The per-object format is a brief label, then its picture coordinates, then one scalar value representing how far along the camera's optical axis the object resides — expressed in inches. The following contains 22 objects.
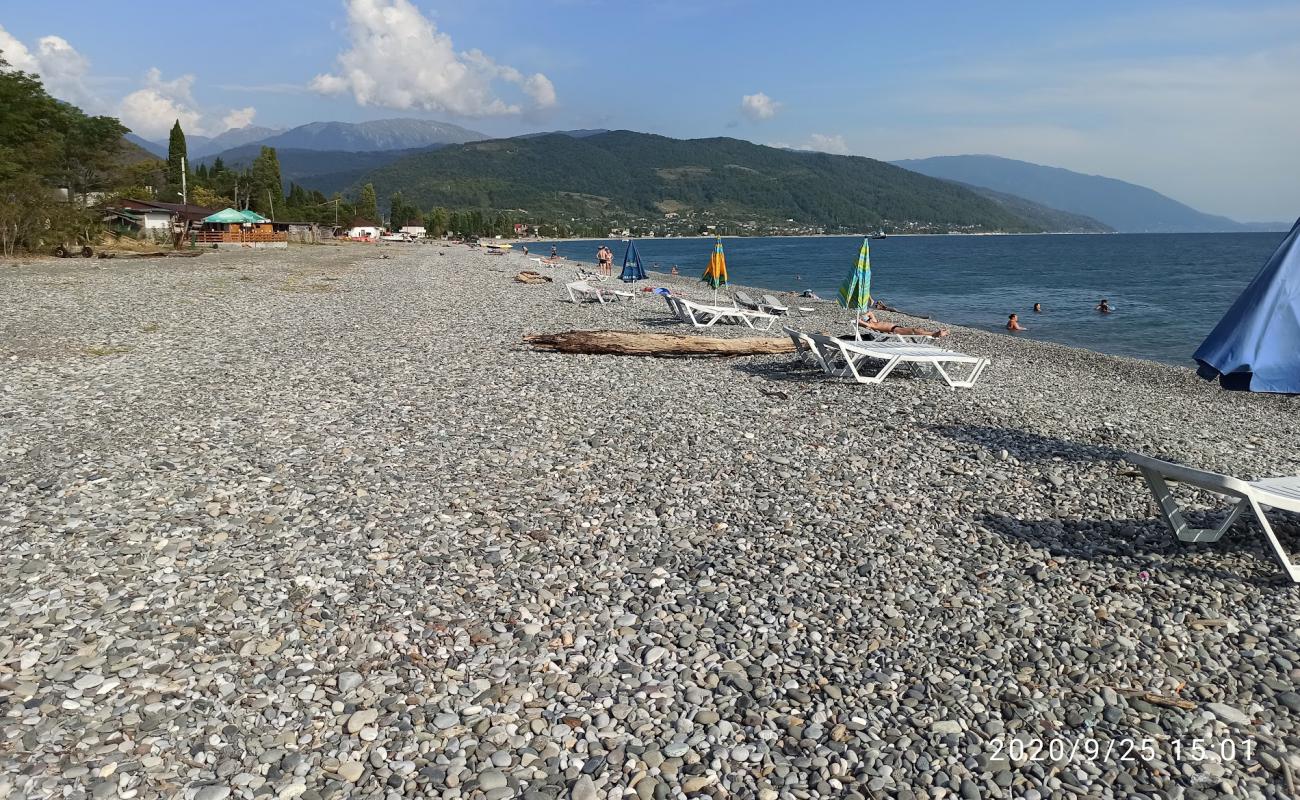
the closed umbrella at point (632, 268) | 1011.9
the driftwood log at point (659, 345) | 530.6
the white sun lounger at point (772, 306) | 853.6
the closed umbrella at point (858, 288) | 545.0
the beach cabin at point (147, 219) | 2129.7
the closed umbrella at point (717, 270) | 762.8
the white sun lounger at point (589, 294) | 915.8
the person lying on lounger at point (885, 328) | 751.7
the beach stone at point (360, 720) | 141.8
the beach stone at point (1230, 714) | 148.2
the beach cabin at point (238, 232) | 2241.6
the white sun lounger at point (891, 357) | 442.3
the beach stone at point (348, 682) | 153.6
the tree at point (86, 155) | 2010.3
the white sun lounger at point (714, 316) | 707.4
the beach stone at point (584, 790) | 127.5
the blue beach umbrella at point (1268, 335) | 205.0
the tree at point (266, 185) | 3641.7
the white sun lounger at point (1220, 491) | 197.3
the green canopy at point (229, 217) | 2213.2
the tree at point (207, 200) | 3304.6
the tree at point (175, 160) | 3228.3
